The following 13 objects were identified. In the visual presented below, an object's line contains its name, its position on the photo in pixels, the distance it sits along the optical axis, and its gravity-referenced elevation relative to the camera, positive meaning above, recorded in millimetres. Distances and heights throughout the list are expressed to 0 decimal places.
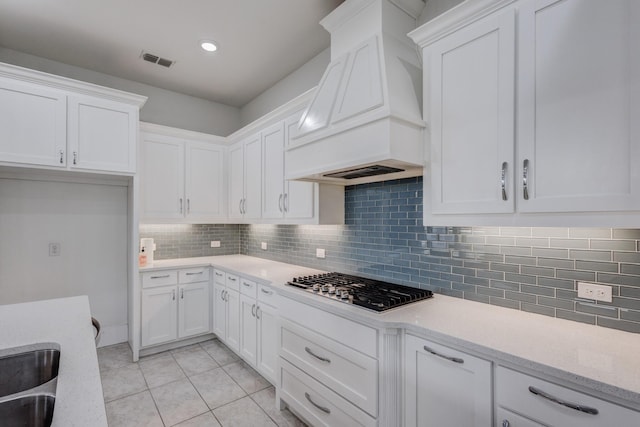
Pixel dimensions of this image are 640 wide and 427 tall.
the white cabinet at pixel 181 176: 3441 +457
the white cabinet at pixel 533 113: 1178 +457
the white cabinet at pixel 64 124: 2570 +819
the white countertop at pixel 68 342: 801 -534
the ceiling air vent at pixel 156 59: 3117 +1608
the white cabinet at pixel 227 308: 3117 -1007
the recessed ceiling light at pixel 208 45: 2904 +1621
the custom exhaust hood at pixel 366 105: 1739 +687
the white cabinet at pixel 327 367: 1683 -942
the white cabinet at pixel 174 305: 3225 -993
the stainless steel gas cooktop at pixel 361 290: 1795 -517
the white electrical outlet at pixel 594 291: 1433 -363
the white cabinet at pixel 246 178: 3381 +423
